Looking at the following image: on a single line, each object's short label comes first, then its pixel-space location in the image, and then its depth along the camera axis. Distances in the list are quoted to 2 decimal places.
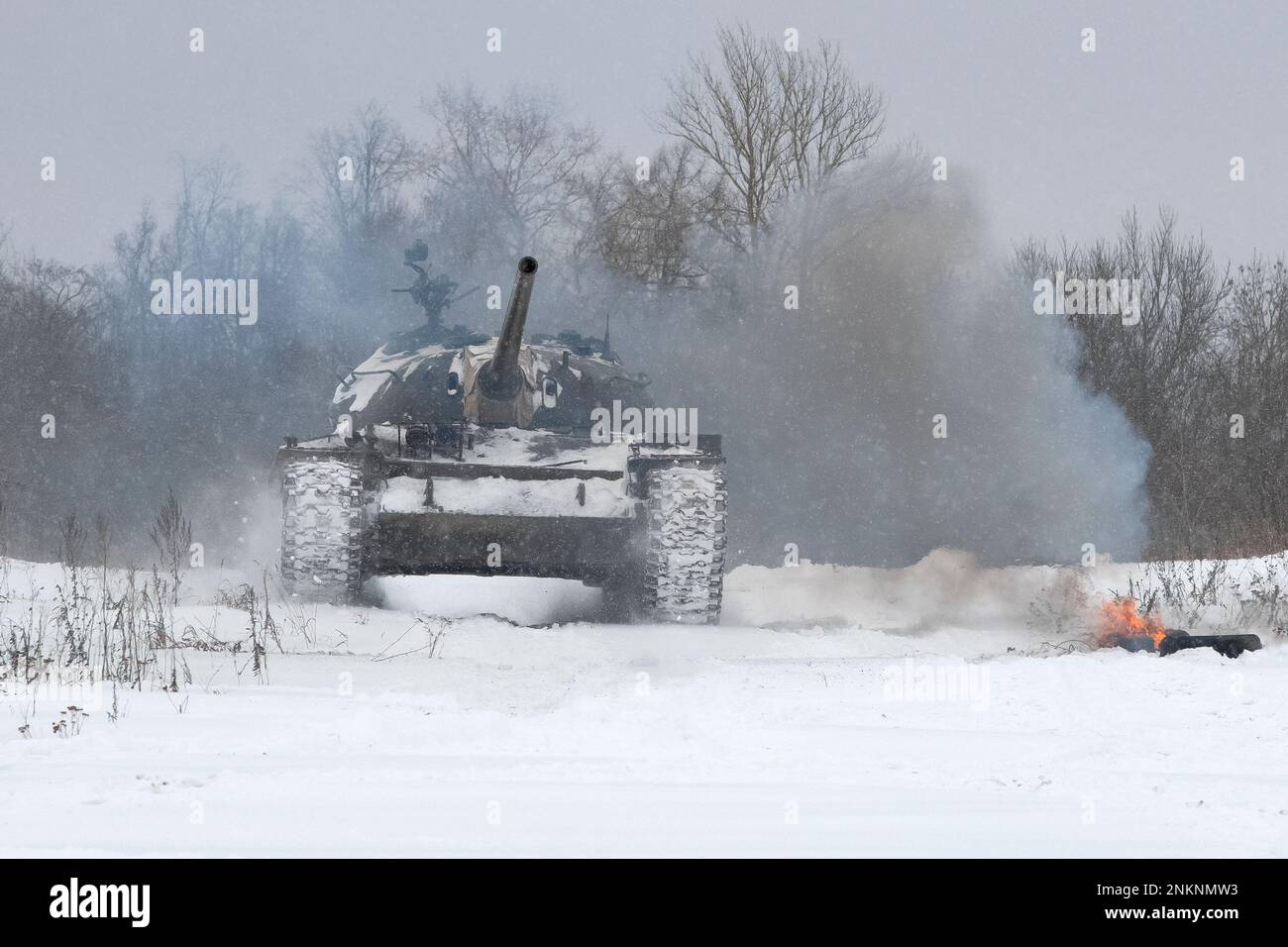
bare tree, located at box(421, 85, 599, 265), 27.53
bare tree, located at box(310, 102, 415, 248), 29.52
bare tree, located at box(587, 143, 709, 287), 23.12
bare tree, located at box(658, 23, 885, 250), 23.17
